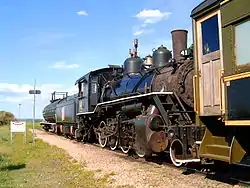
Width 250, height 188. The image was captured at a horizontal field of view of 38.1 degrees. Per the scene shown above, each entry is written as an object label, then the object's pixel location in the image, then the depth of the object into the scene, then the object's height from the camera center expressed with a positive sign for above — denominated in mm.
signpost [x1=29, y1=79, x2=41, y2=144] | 21644 +1673
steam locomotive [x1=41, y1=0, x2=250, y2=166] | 7008 +607
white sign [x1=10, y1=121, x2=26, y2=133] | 21859 -389
